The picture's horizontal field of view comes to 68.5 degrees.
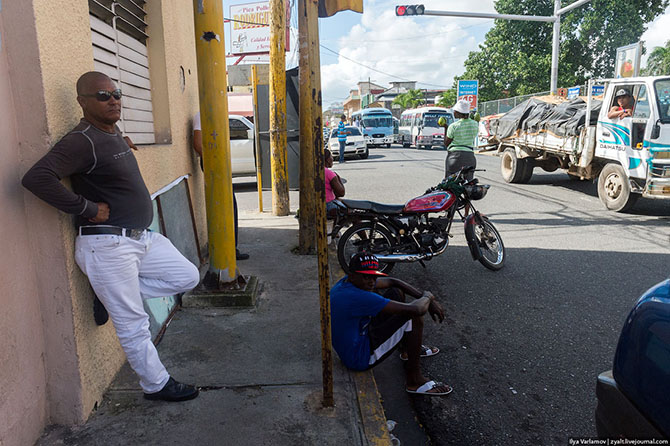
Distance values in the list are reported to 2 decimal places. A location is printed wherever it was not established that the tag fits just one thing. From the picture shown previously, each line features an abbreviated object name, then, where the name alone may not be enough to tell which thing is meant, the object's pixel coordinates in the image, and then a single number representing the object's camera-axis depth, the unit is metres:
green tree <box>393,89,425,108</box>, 74.19
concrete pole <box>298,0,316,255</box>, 6.16
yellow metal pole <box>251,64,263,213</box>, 8.39
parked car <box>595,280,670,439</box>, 1.58
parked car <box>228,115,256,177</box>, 13.59
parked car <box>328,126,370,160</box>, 21.31
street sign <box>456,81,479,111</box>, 25.56
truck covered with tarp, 7.81
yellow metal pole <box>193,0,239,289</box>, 4.15
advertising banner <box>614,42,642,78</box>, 14.12
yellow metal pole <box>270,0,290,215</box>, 7.15
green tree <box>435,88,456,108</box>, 53.28
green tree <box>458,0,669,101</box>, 29.53
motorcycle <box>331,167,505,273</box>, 5.49
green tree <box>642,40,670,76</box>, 45.06
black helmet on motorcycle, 5.64
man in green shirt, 7.70
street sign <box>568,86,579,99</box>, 18.62
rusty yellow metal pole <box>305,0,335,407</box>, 2.75
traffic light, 15.61
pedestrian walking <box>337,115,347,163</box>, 20.70
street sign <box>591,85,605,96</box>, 9.51
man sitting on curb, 3.20
